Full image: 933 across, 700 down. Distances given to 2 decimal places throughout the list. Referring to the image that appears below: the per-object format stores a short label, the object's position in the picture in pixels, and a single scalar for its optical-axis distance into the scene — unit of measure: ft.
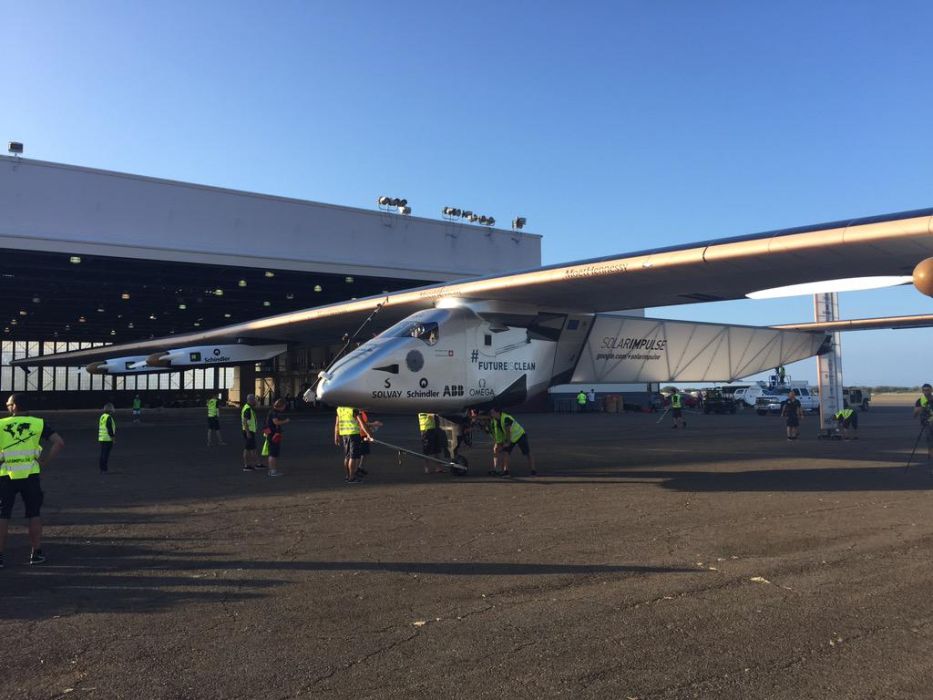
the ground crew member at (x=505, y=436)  42.22
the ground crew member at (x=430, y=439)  46.29
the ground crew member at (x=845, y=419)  67.87
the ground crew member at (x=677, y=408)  86.36
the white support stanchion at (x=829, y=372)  64.28
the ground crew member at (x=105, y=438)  45.75
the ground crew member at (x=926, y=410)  44.96
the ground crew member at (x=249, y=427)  47.11
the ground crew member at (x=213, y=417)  69.53
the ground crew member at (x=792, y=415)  68.03
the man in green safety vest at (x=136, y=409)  122.21
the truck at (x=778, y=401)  136.46
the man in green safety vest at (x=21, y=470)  21.99
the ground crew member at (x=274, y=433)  43.73
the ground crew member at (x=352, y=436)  40.91
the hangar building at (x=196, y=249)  79.41
